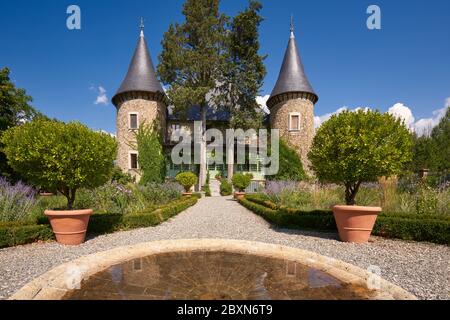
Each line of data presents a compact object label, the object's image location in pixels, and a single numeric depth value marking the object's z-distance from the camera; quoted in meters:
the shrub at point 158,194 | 9.85
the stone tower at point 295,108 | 18.61
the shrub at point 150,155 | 17.28
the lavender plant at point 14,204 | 5.33
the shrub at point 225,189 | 18.05
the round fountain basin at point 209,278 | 2.45
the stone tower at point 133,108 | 17.89
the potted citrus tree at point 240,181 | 15.48
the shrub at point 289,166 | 17.23
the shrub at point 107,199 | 7.30
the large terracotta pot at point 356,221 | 4.61
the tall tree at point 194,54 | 16.35
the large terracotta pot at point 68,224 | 4.60
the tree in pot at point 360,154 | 4.72
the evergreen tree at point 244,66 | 17.80
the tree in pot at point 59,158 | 4.61
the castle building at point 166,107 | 17.98
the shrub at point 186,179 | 14.34
